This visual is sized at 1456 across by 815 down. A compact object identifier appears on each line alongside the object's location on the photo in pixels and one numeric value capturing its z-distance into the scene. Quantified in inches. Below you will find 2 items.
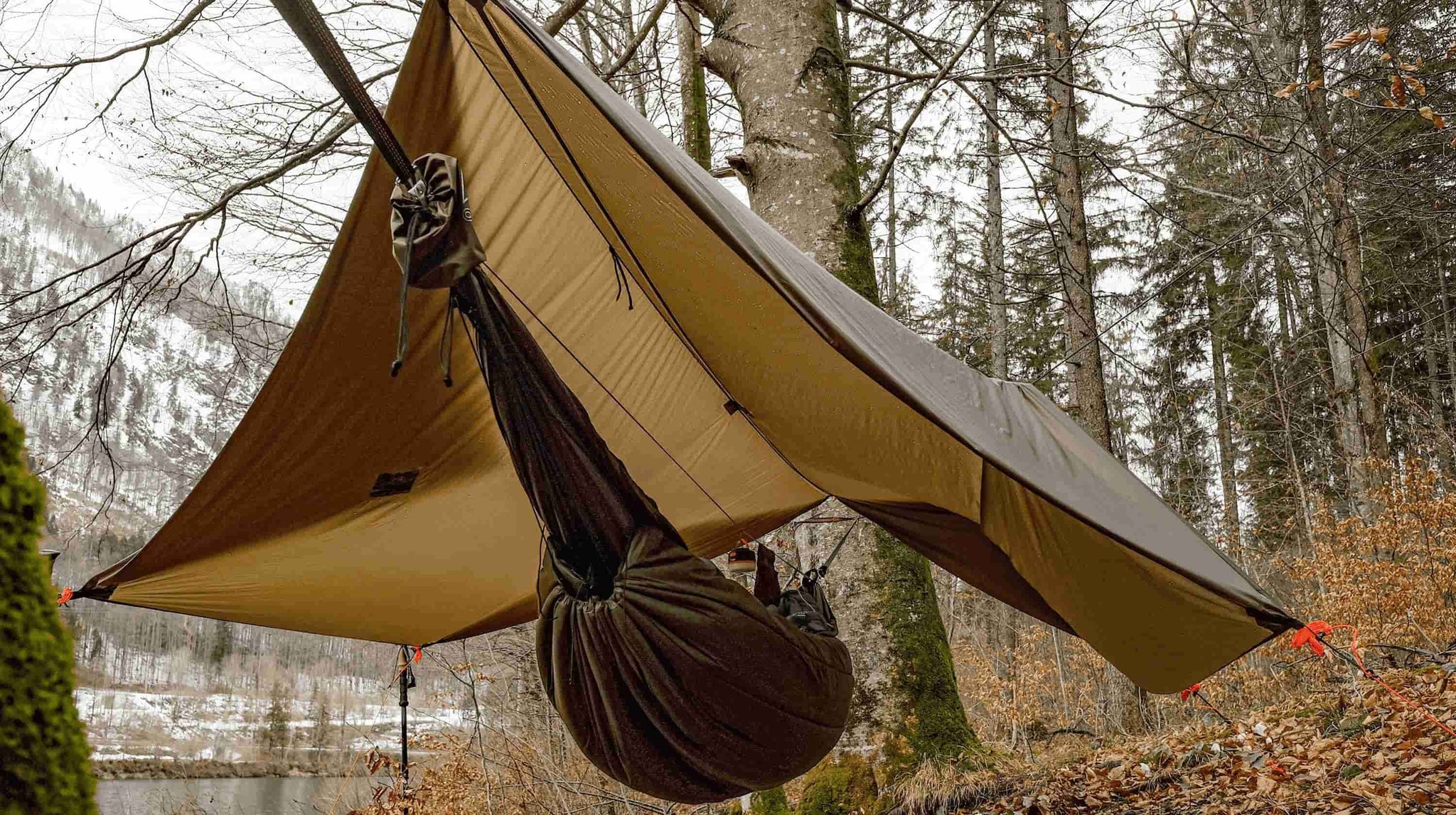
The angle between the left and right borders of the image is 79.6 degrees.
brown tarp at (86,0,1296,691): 54.9
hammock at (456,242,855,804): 56.9
